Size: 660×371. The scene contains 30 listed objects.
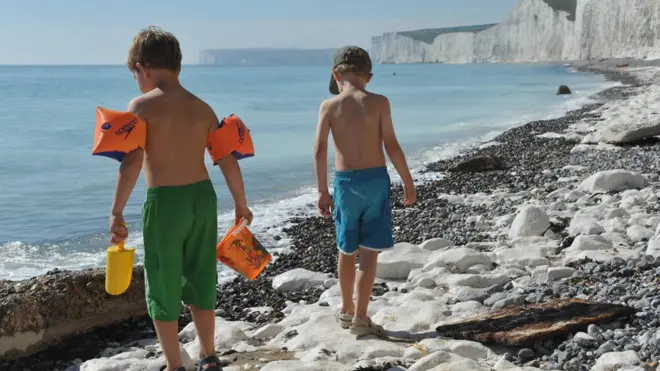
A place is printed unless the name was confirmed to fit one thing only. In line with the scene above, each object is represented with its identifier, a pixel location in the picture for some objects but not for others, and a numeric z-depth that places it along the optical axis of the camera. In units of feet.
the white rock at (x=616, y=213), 22.09
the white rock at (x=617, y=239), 18.92
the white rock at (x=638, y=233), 19.11
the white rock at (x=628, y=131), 39.40
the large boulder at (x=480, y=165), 40.42
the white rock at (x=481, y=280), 16.87
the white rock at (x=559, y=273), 16.63
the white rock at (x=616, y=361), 11.27
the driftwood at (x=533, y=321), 12.96
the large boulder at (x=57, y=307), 15.07
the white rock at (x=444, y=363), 11.73
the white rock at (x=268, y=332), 15.47
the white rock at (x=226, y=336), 14.71
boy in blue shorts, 14.28
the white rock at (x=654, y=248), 16.74
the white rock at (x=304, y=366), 12.12
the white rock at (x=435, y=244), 21.63
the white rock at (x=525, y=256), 18.57
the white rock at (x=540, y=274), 16.85
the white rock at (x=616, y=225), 20.42
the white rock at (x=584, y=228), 20.53
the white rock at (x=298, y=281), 19.92
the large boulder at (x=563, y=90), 128.48
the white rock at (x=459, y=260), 18.56
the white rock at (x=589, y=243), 18.72
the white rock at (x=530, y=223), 21.71
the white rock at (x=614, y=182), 26.84
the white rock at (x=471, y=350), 12.80
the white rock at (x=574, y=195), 26.61
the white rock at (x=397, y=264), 19.52
